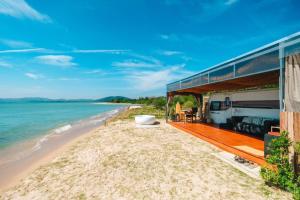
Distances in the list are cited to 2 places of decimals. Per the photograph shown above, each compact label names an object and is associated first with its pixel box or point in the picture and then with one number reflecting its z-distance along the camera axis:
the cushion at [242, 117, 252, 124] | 7.88
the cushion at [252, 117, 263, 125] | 7.25
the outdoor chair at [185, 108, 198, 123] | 12.39
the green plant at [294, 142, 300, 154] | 3.08
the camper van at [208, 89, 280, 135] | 7.14
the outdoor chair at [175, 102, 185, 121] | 13.26
